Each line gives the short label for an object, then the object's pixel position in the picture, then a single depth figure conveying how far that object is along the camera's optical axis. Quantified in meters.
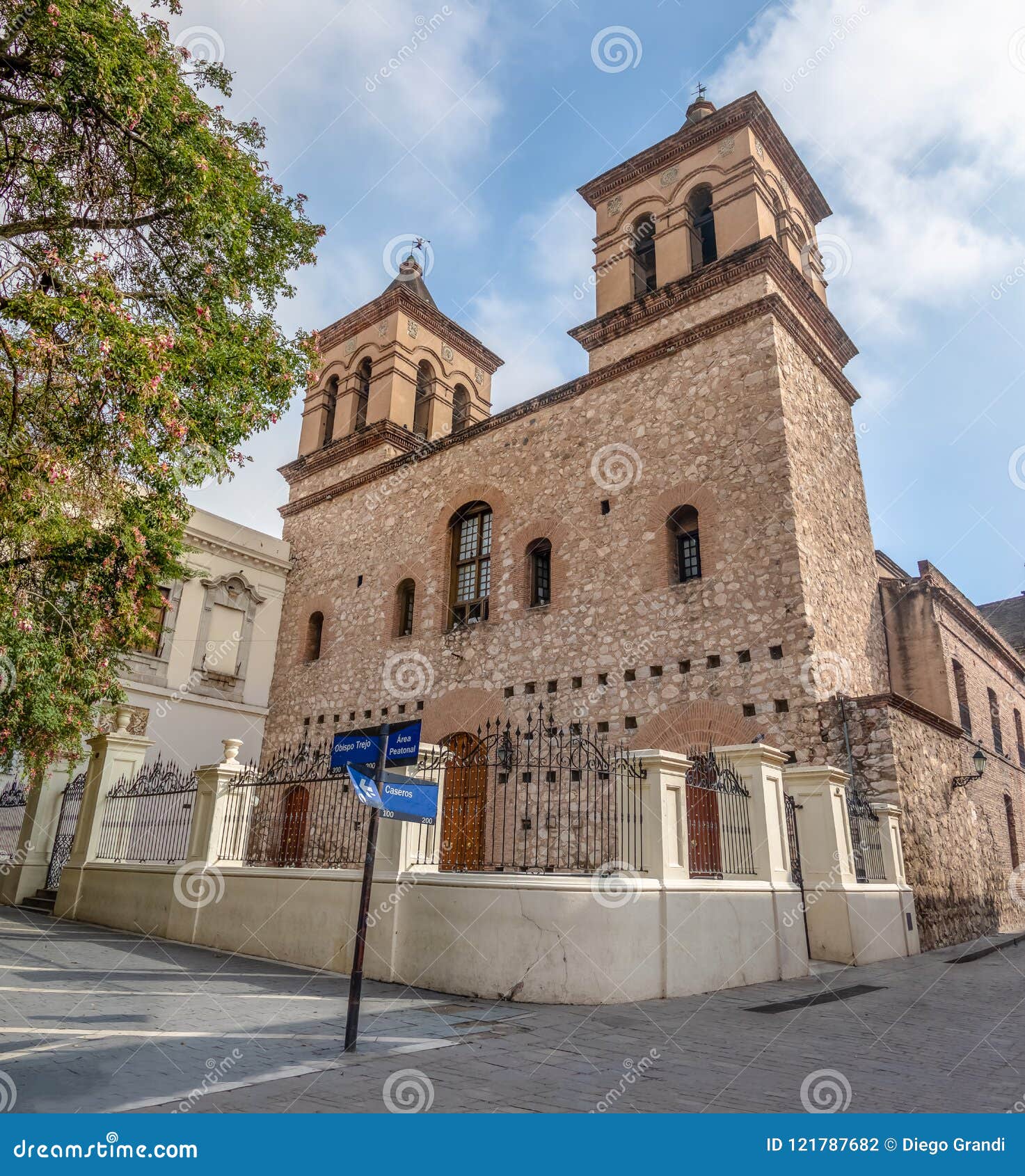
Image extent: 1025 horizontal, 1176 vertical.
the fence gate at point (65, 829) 12.89
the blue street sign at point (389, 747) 5.26
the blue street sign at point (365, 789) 4.96
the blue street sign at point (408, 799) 5.13
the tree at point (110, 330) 6.11
